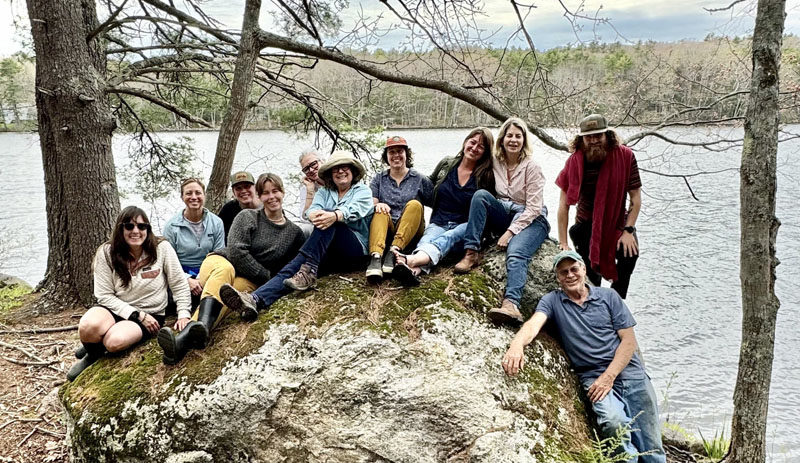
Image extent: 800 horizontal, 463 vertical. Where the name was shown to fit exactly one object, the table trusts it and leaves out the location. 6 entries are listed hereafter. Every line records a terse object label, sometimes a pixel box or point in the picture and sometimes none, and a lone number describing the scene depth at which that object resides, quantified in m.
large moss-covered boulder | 3.08
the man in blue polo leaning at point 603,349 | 3.46
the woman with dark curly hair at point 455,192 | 3.98
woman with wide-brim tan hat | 3.71
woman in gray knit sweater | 3.62
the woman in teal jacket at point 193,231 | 4.18
